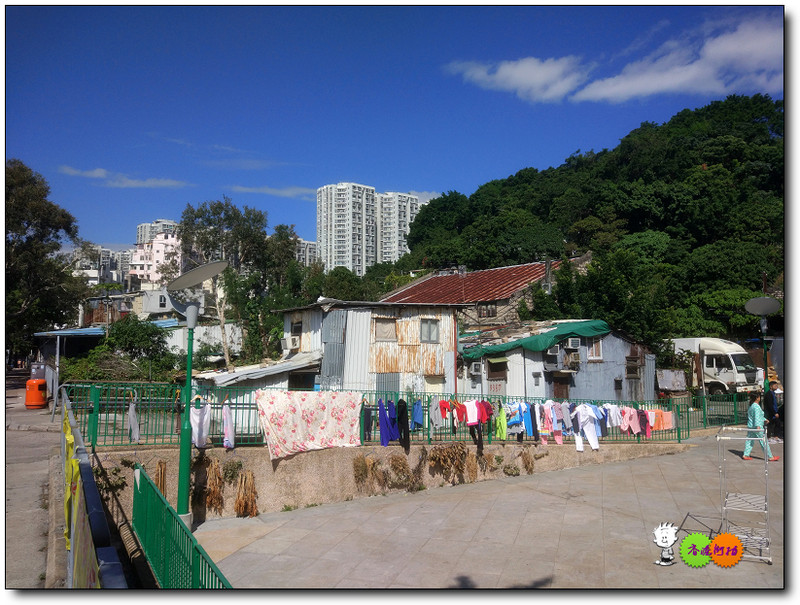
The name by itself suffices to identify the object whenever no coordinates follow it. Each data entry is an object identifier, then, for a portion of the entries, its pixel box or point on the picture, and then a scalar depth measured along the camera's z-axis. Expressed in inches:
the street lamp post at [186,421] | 393.1
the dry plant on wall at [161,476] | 416.8
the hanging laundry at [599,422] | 598.5
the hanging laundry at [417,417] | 542.9
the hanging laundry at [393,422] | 518.6
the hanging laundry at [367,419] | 515.1
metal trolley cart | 322.7
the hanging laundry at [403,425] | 515.8
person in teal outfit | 558.9
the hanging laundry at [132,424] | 412.2
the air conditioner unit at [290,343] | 839.7
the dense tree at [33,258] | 1123.9
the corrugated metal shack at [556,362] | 842.8
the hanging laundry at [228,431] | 443.2
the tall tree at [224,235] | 1684.3
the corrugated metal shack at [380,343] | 754.2
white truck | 1000.9
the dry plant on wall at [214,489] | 432.5
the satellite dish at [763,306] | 597.3
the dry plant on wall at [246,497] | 442.3
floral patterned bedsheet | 462.3
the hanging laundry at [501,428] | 569.3
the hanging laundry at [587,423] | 589.0
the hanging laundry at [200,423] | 429.7
